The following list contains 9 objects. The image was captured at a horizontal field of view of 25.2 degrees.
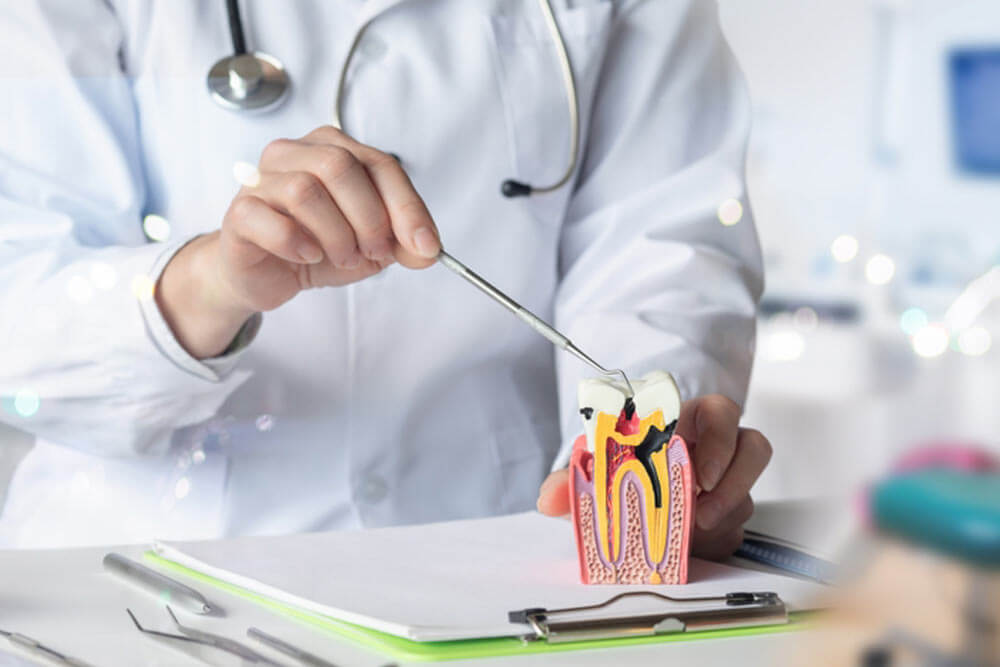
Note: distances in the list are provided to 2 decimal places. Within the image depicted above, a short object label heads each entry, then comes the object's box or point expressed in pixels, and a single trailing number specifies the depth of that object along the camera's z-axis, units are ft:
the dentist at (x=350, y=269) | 3.67
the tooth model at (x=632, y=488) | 3.22
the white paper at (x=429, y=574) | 2.98
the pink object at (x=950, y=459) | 1.43
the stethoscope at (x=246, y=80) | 3.73
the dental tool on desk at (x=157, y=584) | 3.07
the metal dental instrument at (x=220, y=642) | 2.87
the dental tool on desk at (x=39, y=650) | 2.86
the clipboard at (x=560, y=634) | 2.90
